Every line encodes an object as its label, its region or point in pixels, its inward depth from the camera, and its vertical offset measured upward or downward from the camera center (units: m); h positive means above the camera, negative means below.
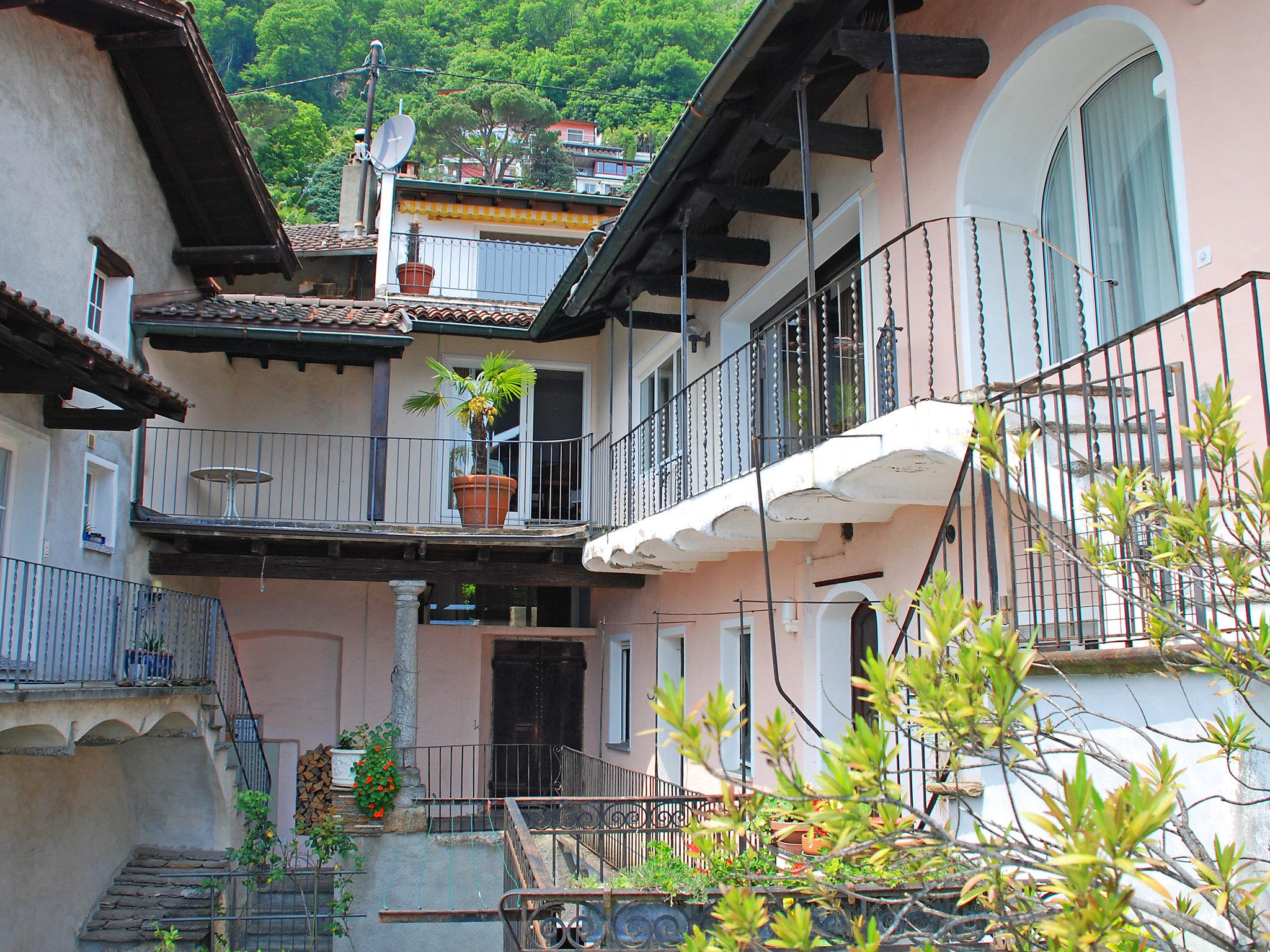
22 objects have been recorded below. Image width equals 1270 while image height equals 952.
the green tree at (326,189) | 31.78 +13.91
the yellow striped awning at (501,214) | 16.41 +6.66
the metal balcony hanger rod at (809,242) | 6.09 +2.30
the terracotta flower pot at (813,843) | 4.82 -0.92
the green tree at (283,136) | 34.34 +16.64
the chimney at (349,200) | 19.27 +8.10
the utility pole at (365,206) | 19.19 +8.00
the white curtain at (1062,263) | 6.15 +2.24
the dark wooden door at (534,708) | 15.19 -0.64
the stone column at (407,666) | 12.37 -0.04
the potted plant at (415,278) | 15.76 +5.45
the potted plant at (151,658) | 10.03 +0.04
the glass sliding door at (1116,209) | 5.42 +2.36
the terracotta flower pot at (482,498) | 12.64 +1.88
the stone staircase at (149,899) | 10.85 -2.37
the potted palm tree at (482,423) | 12.46 +2.70
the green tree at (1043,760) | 1.82 -0.19
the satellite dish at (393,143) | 17.02 +8.08
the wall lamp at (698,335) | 10.71 +3.17
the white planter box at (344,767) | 12.17 -1.14
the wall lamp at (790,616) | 8.72 +0.36
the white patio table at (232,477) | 12.07 +2.07
